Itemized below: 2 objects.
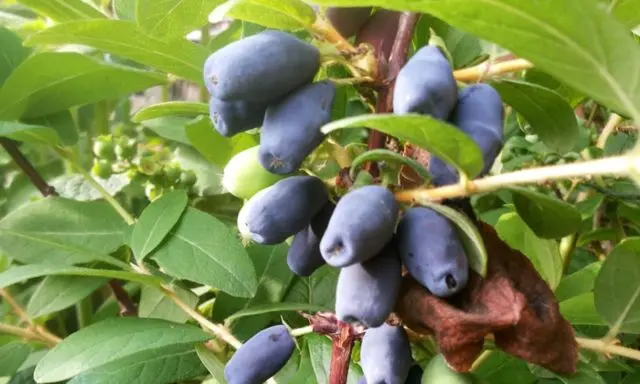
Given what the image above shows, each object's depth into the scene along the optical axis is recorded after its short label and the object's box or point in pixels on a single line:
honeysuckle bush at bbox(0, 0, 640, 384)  0.08
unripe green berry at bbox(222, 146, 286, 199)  0.11
